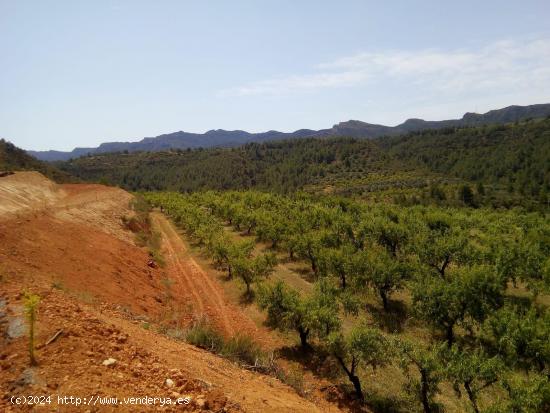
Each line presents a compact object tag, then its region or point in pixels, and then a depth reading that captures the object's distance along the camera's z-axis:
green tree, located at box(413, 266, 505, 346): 27.81
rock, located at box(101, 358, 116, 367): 10.98
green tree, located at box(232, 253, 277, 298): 36.38
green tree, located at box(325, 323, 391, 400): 20.73
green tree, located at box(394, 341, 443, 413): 18.83
